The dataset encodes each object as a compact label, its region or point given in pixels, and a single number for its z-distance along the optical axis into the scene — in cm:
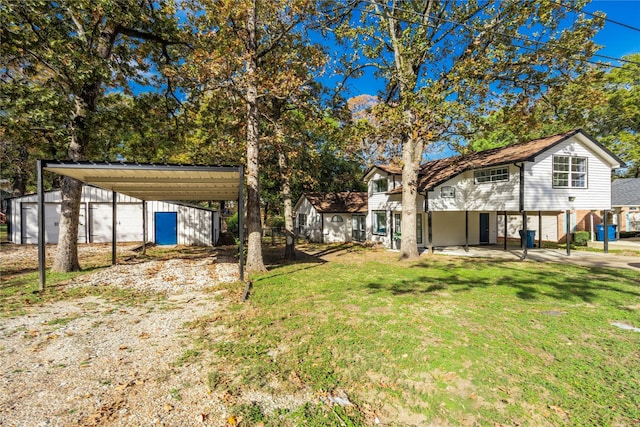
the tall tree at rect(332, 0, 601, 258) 1063
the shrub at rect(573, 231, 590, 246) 1725
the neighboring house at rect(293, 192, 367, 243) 2120
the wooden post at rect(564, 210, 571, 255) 1336
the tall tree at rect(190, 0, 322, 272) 919
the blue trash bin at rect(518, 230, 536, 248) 1722
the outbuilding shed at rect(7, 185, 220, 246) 1759
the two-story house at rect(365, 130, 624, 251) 1263
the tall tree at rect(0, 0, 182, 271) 740
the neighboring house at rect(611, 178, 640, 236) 1992
